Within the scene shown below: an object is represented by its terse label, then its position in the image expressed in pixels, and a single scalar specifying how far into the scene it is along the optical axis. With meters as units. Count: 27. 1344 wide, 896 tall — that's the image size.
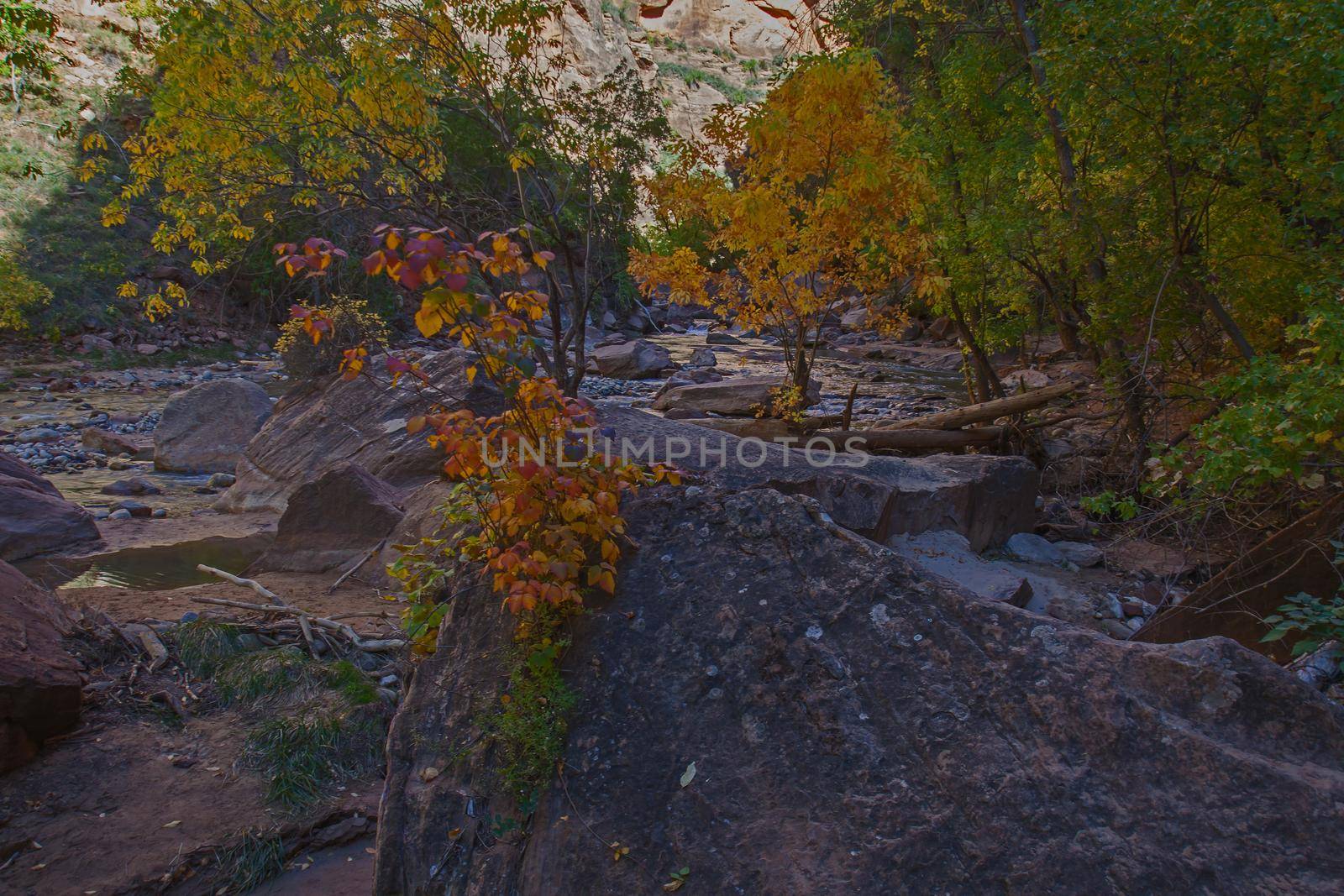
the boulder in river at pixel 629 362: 21.28
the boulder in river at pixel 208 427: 10.85
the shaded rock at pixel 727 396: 14.17
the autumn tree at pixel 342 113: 6.00
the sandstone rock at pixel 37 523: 6.82
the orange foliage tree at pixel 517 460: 2.60
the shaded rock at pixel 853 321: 29.66
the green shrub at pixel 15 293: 16.36
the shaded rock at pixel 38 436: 11.70
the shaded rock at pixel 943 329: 24.61
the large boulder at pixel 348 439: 8.17
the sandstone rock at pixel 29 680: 3.61
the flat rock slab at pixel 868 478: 5.43
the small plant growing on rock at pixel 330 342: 10.10
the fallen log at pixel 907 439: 9.63
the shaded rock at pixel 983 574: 5.90
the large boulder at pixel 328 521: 6.83
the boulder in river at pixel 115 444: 11.39
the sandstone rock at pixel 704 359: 22.19
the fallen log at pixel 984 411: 9.21
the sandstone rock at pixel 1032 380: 13.76
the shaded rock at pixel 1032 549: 7.35
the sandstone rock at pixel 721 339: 30.34
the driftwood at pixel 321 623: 5.13
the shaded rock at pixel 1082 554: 7.23
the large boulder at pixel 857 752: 2.03
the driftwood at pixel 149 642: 4.70
